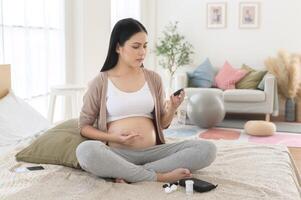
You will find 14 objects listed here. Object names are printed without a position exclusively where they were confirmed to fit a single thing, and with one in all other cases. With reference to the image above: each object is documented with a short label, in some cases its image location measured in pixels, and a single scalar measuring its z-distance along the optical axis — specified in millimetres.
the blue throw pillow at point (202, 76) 5754
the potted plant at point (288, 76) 5426
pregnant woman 1914
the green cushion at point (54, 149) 2006
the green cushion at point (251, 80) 5527
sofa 5246
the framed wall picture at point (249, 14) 6066
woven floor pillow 4496
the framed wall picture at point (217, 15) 6184
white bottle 1658
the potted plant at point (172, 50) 6102
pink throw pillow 5613
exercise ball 4684
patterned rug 4281
